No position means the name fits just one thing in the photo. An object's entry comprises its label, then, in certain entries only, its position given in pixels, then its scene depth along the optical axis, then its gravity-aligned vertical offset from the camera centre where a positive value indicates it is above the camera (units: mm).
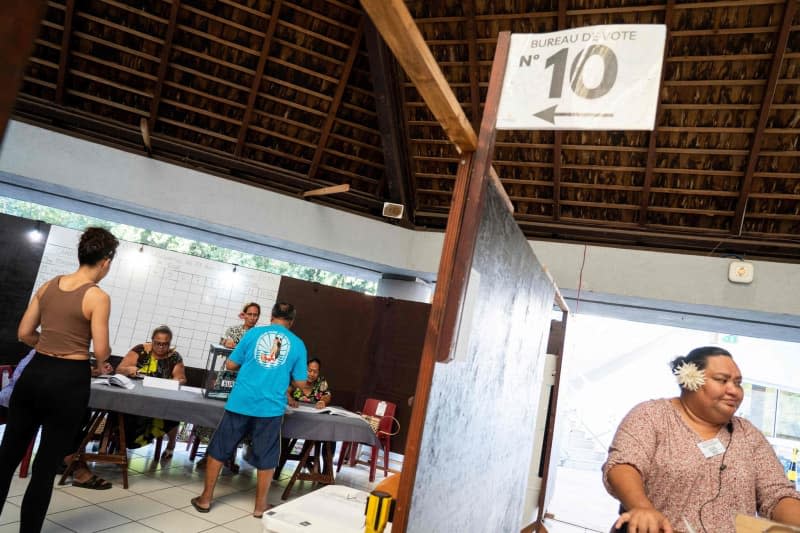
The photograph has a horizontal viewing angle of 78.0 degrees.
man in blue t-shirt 3717 -688
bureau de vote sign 1819 +1052
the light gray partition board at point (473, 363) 1565 -55
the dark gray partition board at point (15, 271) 5387 -111
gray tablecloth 3725 -897
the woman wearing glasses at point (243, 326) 5035 -227
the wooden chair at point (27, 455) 3773 -1434
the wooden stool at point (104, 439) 3816 -1292
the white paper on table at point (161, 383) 4242 -802
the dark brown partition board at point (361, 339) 6738 -176
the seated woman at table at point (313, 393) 4951 -779
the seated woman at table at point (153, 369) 4488 -764
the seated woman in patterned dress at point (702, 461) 2049 -289
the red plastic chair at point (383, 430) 5969 -1185
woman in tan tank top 2348 -525
